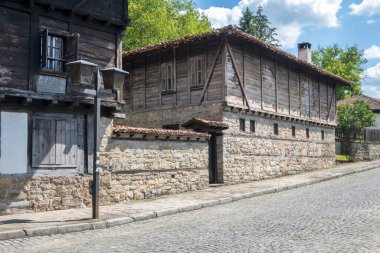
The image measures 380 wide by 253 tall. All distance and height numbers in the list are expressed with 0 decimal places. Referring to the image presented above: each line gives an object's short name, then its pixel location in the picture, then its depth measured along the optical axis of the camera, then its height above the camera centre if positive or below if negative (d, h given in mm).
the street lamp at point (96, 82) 9742 +1586
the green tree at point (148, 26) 30016 +8893
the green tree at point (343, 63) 46812 +9856
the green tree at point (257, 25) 44094 +13119
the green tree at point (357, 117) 32906 +2528
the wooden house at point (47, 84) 11164 +1783
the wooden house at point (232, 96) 18406 +2599
